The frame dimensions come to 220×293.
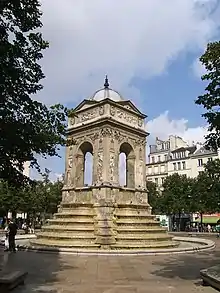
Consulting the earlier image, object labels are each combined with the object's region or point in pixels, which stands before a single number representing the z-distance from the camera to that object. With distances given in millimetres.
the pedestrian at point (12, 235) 13326
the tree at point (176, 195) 36269
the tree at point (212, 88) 6514
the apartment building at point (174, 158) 46692
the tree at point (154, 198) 38833
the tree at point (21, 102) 5272
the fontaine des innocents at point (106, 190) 14311
